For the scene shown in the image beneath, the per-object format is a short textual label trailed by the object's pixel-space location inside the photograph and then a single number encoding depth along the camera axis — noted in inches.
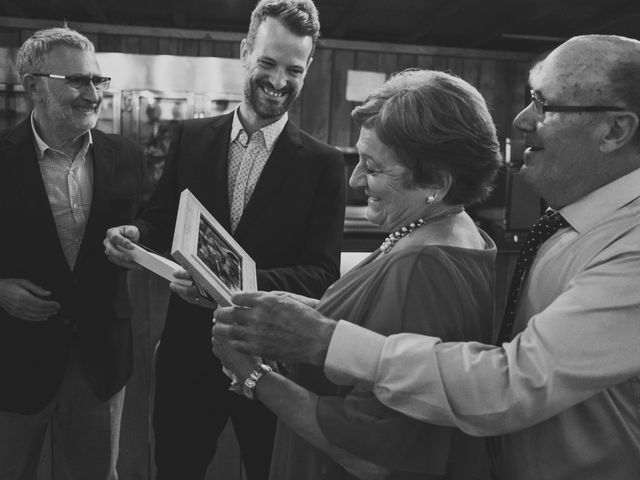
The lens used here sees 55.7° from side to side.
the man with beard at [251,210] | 73.0
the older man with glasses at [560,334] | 37.6
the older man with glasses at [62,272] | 75.2
